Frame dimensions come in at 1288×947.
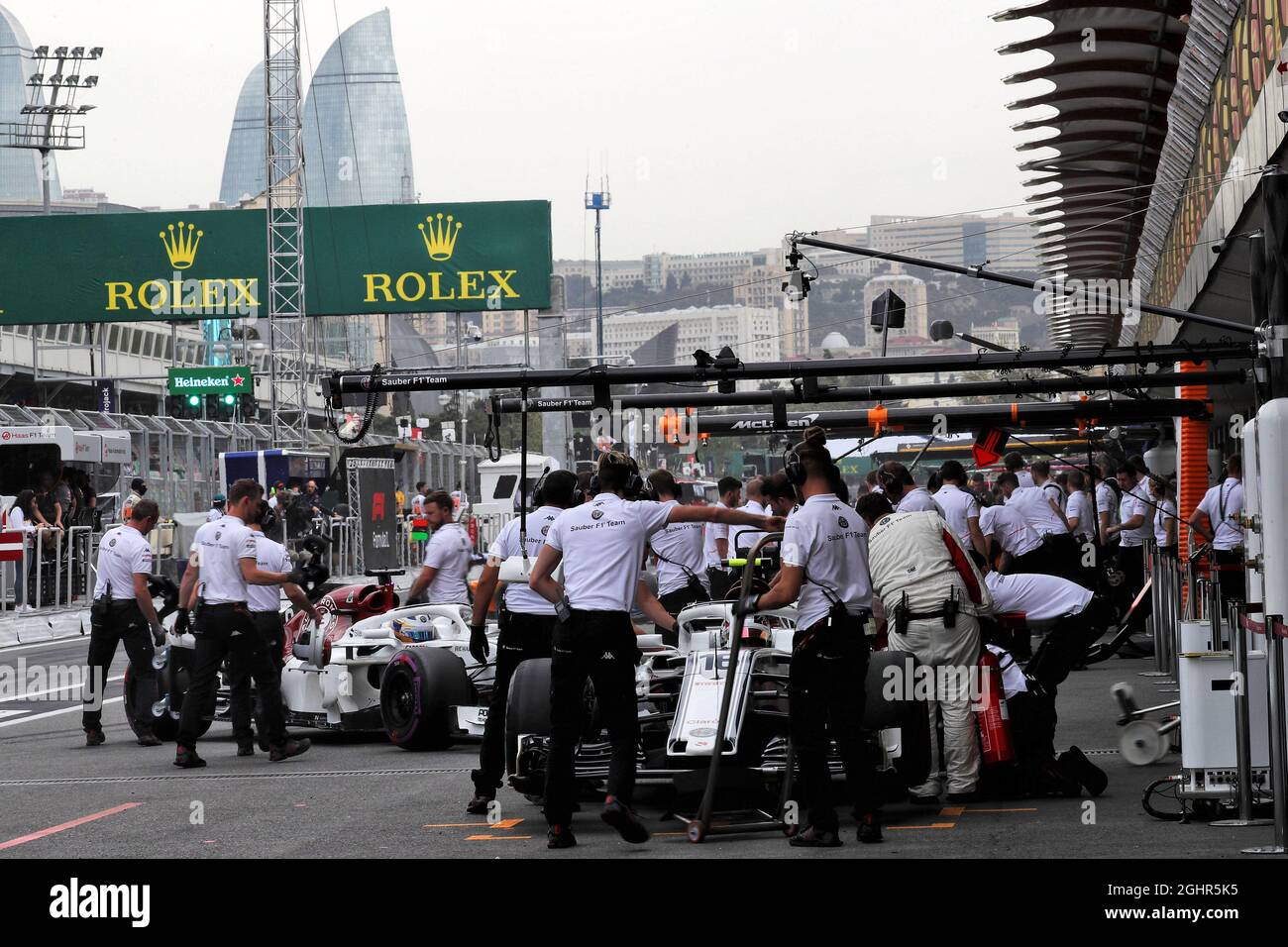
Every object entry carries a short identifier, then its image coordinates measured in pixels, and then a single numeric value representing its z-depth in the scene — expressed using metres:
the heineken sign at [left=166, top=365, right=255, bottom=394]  41.19
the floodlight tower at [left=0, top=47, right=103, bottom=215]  53.03
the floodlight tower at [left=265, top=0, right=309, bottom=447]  36.59
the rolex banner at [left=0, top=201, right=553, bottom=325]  40.06
